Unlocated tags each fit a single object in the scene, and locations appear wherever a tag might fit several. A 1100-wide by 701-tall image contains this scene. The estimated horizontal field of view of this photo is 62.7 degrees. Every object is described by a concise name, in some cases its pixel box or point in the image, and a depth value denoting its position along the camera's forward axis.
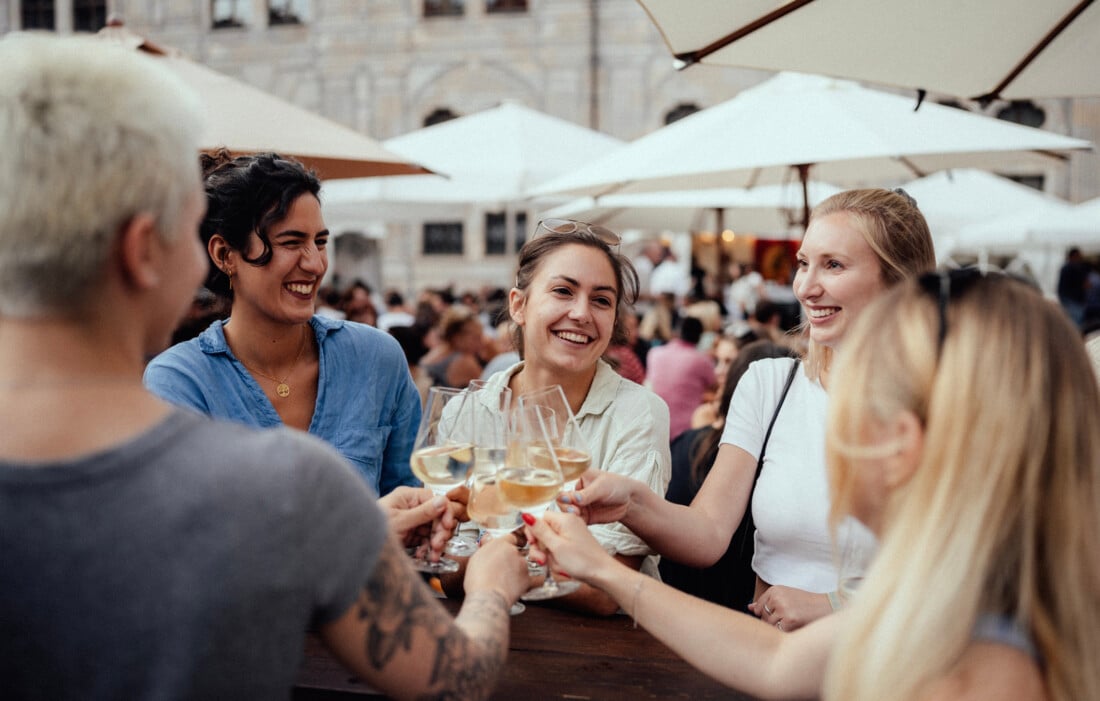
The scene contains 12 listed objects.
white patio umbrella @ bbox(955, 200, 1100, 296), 11.98
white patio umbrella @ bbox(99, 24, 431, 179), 4.33
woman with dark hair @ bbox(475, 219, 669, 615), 2.51
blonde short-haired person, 1.05
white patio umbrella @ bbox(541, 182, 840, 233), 8.54
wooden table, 1.73
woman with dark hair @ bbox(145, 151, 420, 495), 2.60
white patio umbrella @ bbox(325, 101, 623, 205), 6.98
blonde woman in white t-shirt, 2.38
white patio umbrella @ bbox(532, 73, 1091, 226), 4.80
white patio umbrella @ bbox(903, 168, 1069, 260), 9.94
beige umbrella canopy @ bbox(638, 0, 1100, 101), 3.15
